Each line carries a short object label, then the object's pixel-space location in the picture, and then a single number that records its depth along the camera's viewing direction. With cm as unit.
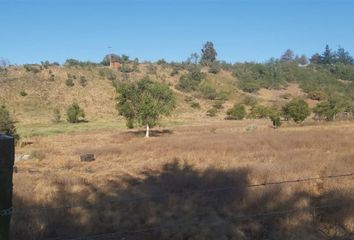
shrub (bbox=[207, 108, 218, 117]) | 8220
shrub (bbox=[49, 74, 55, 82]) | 9088
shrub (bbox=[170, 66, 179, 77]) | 11454
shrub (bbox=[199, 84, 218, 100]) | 10094
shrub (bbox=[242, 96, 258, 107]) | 9656
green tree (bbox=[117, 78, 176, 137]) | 4459
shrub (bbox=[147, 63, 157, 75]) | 11219
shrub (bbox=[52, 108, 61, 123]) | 6882
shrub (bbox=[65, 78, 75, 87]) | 8925
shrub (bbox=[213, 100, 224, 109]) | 9131
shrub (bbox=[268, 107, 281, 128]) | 5021
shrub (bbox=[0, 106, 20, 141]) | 3866
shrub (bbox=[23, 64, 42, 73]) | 9400
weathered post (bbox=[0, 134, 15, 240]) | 352
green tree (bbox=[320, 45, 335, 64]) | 18838
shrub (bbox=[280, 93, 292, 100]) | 11101
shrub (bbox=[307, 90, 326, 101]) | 10938
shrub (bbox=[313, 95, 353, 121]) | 6222
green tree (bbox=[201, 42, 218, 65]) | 17162
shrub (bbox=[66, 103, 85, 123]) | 6720
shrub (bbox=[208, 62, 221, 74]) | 12750
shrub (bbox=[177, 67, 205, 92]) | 10531
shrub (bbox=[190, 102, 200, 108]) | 8990
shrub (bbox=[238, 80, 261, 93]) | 11494
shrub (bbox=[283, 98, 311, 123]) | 5412
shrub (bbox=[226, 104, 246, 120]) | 7425
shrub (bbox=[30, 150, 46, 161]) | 2767
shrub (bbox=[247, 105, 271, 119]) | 7487
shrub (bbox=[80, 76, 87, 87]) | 9116
